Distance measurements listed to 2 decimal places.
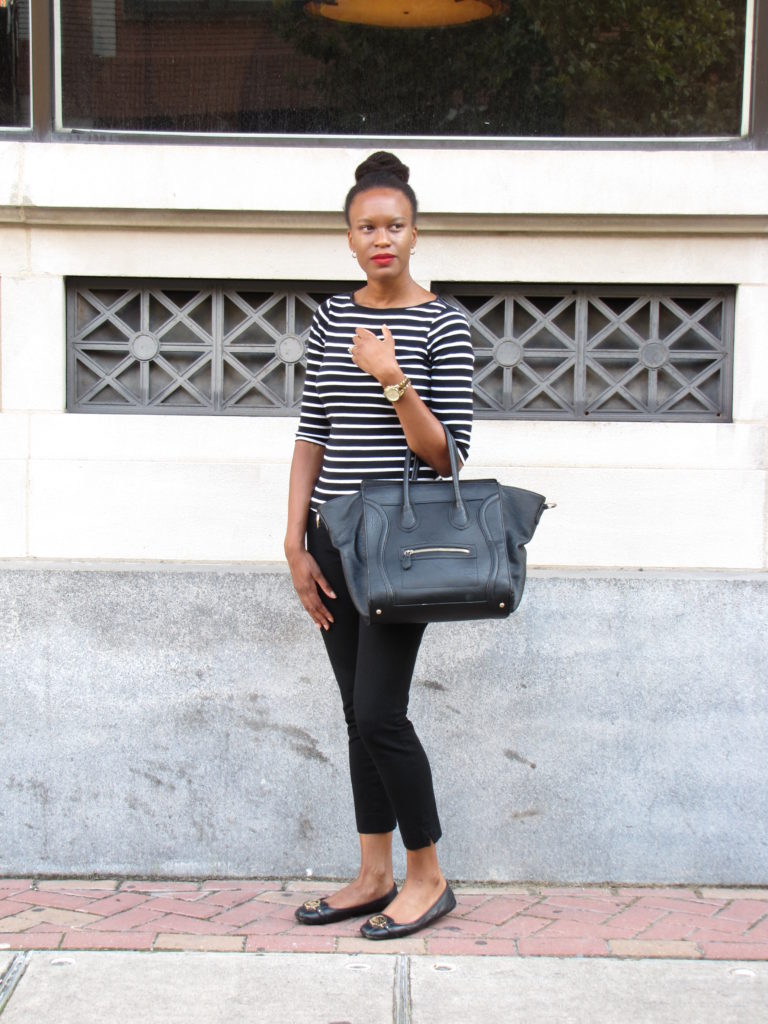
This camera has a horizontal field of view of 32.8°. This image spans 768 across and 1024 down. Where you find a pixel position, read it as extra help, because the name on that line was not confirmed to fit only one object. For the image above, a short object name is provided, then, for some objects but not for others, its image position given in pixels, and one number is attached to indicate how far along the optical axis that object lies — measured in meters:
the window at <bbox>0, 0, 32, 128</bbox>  4.56
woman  3.42
